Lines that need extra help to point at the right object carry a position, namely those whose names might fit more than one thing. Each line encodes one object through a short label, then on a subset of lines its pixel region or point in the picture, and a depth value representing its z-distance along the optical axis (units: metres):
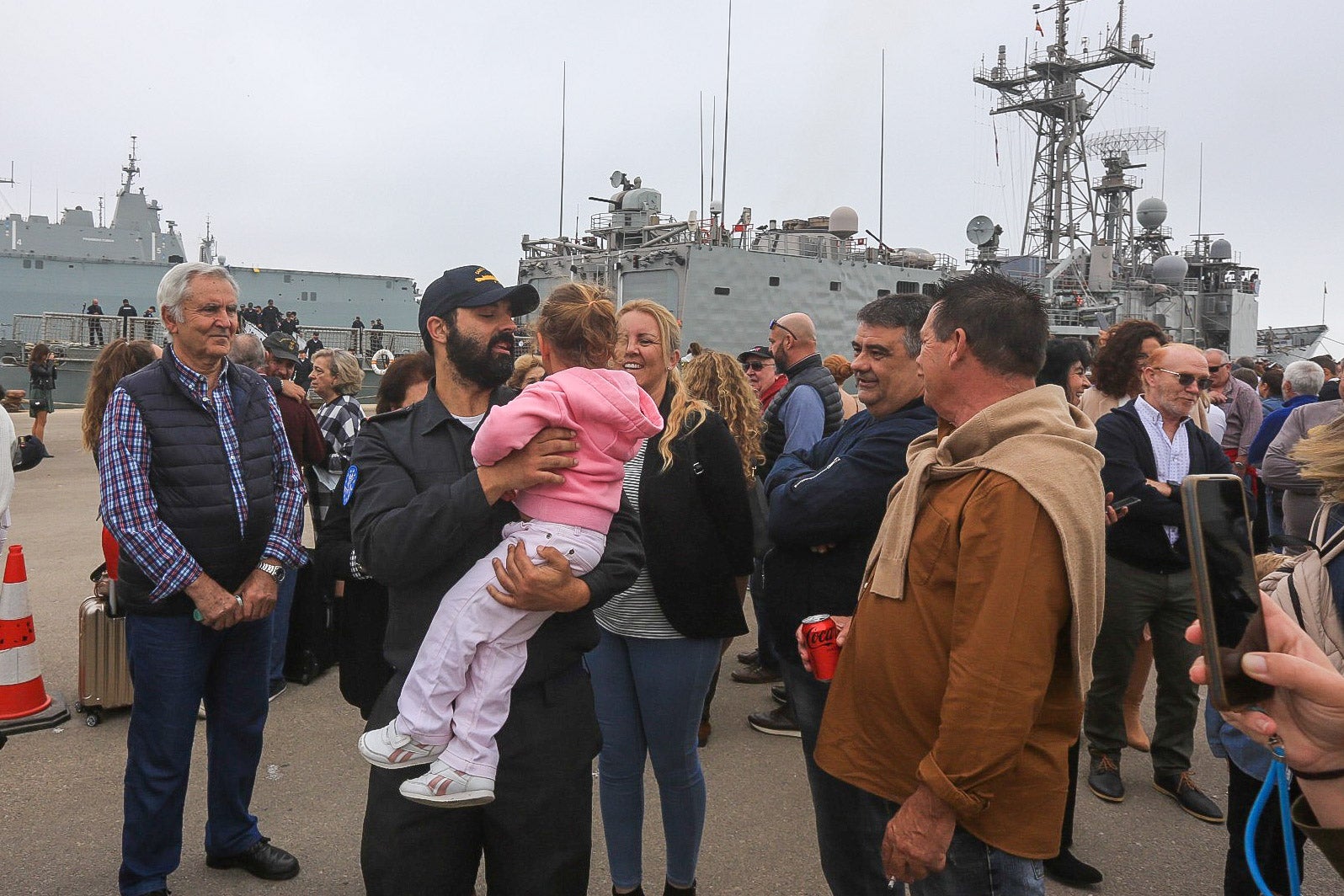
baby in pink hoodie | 2.11
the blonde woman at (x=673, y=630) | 3.26
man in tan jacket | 1.98
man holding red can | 2.80
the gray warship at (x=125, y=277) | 40.93
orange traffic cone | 4.79
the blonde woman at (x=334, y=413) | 5.85
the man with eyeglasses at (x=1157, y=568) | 4.25
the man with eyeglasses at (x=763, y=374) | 6.56
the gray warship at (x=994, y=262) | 23.30
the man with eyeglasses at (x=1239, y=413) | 8.89
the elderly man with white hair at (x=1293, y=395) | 7.34
